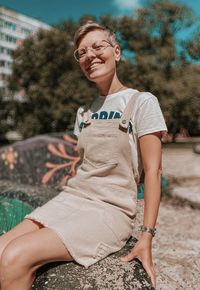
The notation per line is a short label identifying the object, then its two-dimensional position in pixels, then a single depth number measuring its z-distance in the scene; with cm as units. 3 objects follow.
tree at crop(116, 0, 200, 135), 1945
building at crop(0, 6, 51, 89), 5622
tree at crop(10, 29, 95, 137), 2322
